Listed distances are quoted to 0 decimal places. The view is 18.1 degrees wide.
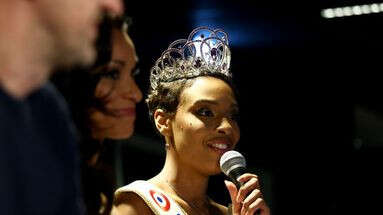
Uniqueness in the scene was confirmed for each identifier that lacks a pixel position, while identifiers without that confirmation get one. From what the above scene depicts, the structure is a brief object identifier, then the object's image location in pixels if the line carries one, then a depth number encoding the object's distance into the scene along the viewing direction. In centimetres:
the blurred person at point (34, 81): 148
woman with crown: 224
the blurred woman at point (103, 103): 174
